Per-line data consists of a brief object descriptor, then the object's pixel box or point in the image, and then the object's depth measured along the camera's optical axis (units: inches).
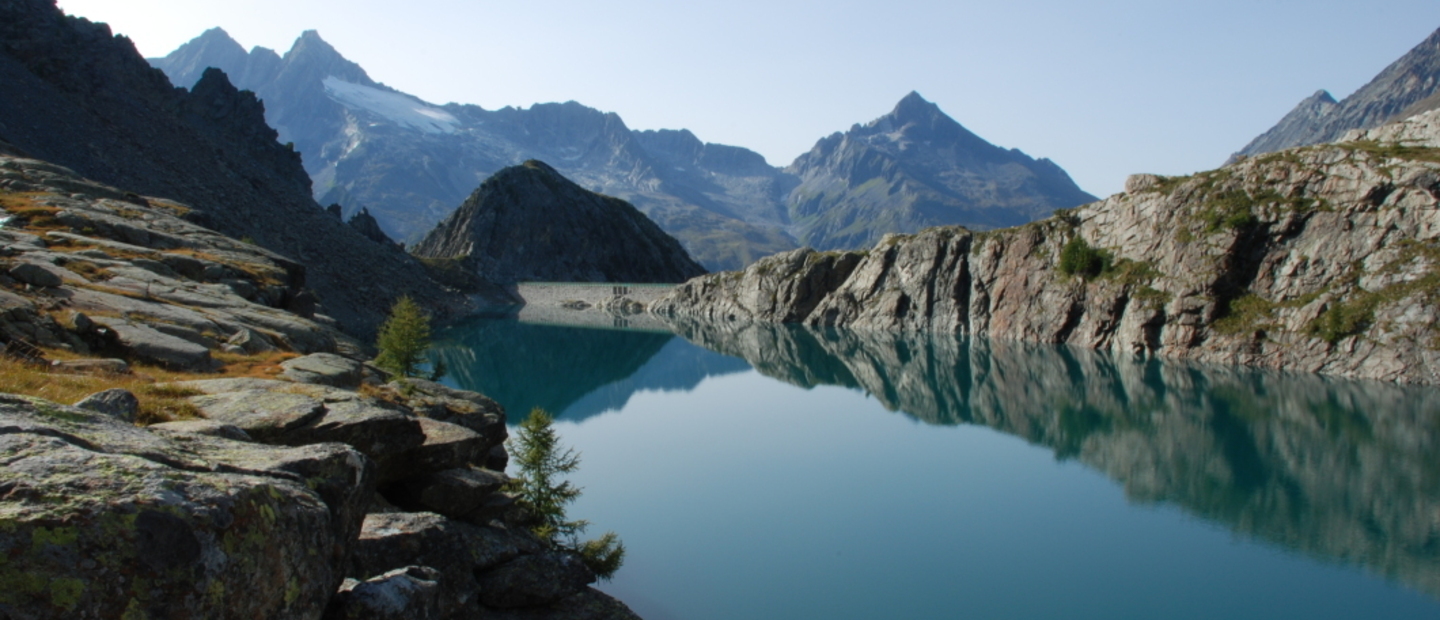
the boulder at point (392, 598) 358.6
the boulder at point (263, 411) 510.6
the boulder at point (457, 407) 861.2
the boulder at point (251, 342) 865.5
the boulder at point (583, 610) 610.9
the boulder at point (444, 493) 617.6
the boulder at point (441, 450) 616.4
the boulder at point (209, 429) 436.8
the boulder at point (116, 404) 422.6
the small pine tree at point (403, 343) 1397.6
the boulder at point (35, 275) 825.5
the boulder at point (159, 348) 705.6
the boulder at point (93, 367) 576.4
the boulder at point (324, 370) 778.1
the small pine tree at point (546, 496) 800.3
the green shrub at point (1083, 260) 2989.7
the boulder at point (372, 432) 531.8
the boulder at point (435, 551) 478.0
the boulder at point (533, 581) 597.6
